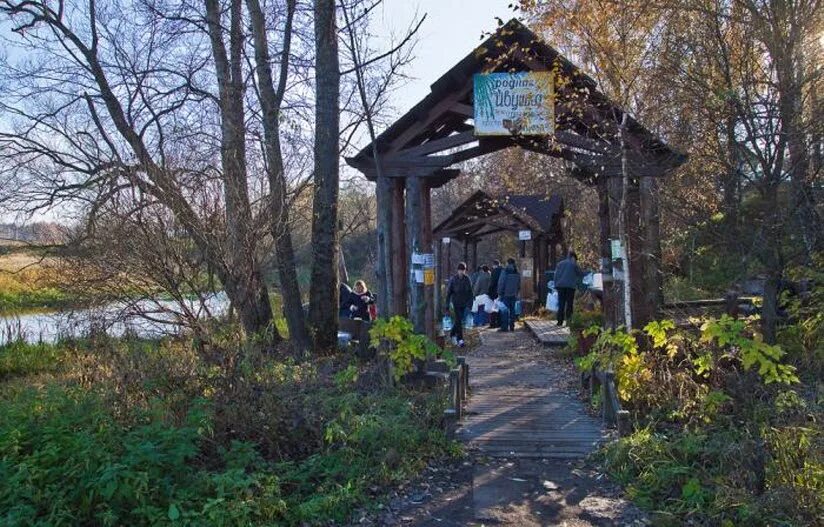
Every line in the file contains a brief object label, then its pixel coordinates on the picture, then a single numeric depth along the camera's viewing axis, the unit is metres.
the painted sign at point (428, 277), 9.34
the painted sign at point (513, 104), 9.02
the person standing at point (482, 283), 17.89
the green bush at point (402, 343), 8.08
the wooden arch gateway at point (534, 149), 8.79
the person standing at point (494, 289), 17.58
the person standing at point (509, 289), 16.41
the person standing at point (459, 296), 13.88
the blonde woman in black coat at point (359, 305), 14.04
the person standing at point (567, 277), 14.89
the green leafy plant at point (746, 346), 6.16
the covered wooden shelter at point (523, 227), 20.62
